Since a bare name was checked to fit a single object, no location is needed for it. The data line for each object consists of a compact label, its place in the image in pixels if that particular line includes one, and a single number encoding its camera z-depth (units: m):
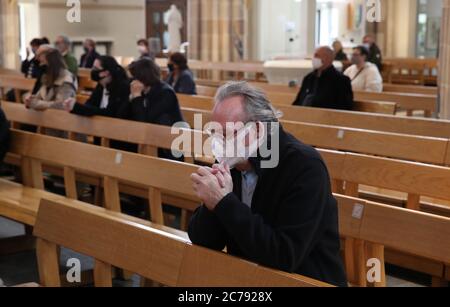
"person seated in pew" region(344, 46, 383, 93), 9.93
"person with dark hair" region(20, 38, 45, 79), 12.08
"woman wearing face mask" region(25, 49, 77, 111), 7.78
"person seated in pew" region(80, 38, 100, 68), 16.45
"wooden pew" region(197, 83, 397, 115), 7.59
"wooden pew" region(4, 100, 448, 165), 5.20
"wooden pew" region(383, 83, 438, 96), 10.07
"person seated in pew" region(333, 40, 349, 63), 15.46
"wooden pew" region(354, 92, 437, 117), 8.41
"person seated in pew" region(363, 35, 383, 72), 16.91
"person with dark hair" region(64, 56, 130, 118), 6.98
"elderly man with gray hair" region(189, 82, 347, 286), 2.65
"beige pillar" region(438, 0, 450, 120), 7.48
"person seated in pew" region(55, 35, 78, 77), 11.51
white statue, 19.14
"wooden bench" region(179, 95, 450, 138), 6.12
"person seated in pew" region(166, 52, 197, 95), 9.42
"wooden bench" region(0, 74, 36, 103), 10.87
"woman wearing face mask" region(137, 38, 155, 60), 15.07
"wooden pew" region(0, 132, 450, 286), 4.58
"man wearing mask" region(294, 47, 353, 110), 7.89
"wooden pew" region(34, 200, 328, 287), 2.70
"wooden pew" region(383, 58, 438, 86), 18.73
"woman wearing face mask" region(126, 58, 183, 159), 6.57
